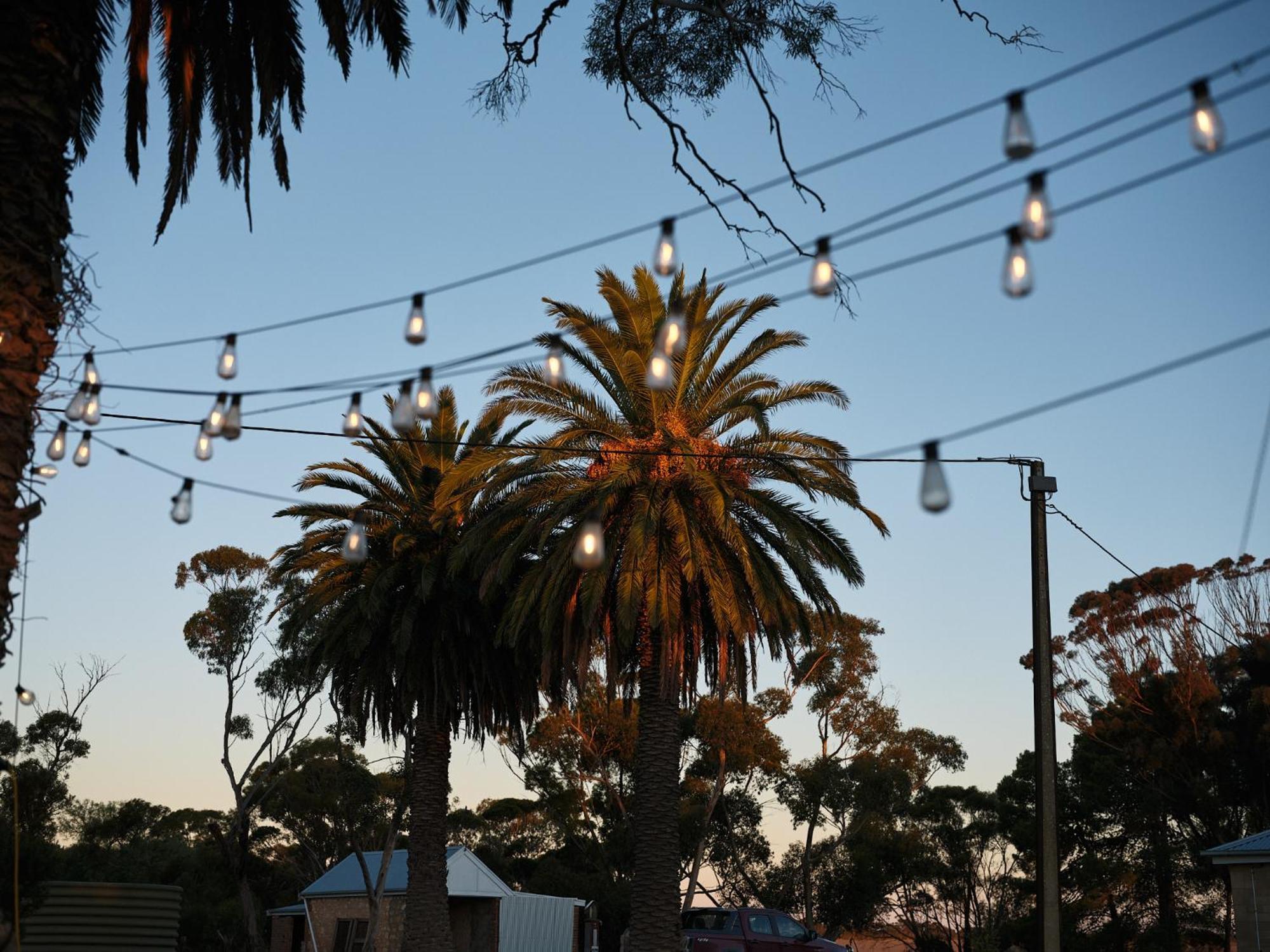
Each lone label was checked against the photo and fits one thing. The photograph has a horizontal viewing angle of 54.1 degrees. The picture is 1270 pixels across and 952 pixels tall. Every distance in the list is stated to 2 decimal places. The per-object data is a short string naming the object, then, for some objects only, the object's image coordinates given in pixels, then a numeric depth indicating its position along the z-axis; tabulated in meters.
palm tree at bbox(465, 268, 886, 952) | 20.97
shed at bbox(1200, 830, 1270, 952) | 21.75
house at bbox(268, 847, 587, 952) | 37.22
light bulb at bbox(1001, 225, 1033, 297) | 6.97
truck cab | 23.30
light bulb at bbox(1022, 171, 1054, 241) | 6.74
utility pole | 14.40
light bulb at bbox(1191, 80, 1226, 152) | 6.18
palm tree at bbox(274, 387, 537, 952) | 25.61
